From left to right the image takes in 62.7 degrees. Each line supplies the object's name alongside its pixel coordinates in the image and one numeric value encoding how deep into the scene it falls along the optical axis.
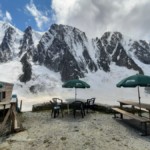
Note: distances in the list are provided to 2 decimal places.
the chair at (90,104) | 9.63
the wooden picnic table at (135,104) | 6.65
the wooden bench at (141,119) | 5.77
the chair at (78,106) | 8.60
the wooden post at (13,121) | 6.35
